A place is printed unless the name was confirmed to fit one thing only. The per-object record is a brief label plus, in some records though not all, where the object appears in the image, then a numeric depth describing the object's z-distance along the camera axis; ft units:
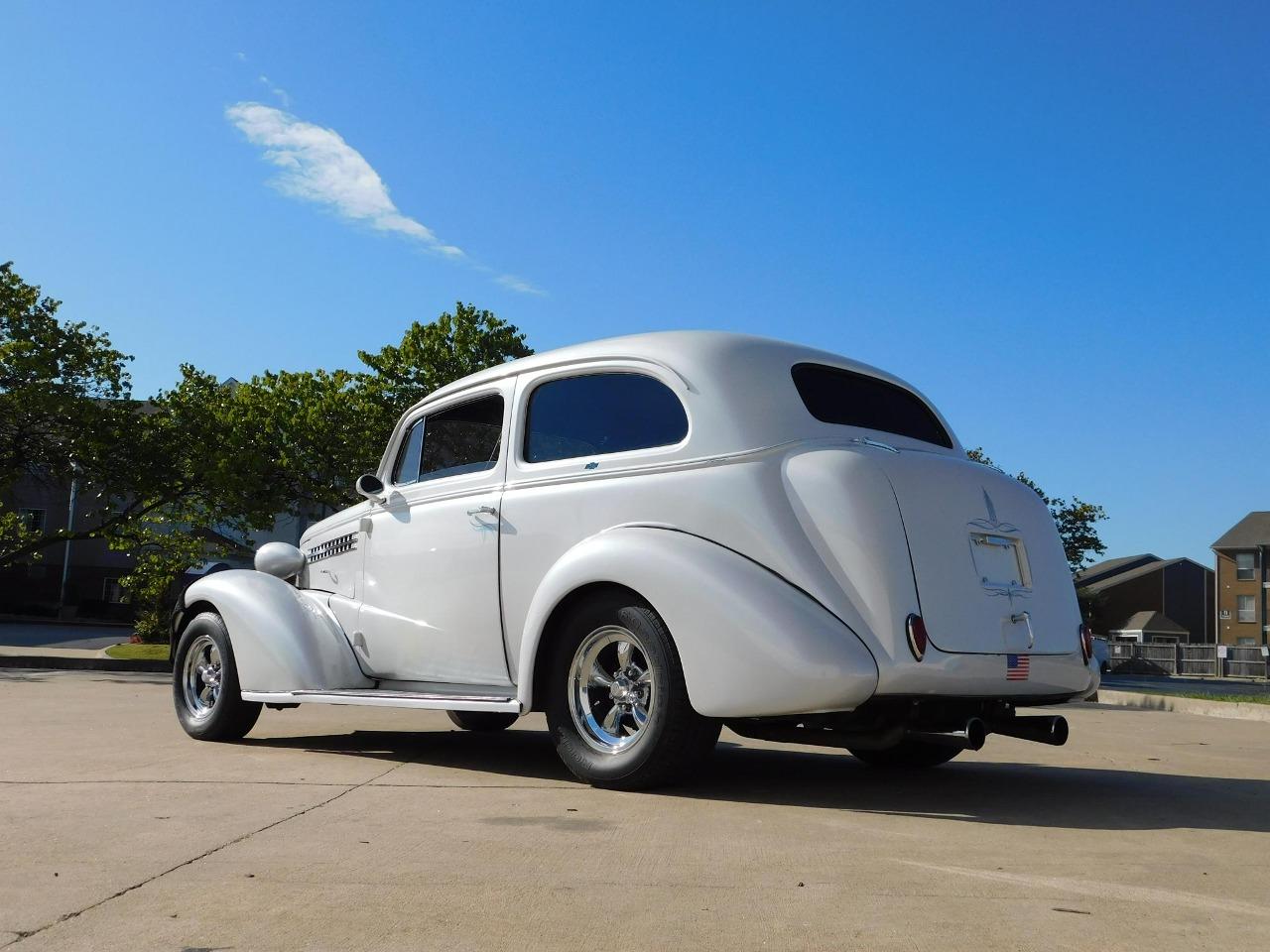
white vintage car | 15.90
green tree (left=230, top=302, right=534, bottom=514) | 90.02
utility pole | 151.64
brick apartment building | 217.97
